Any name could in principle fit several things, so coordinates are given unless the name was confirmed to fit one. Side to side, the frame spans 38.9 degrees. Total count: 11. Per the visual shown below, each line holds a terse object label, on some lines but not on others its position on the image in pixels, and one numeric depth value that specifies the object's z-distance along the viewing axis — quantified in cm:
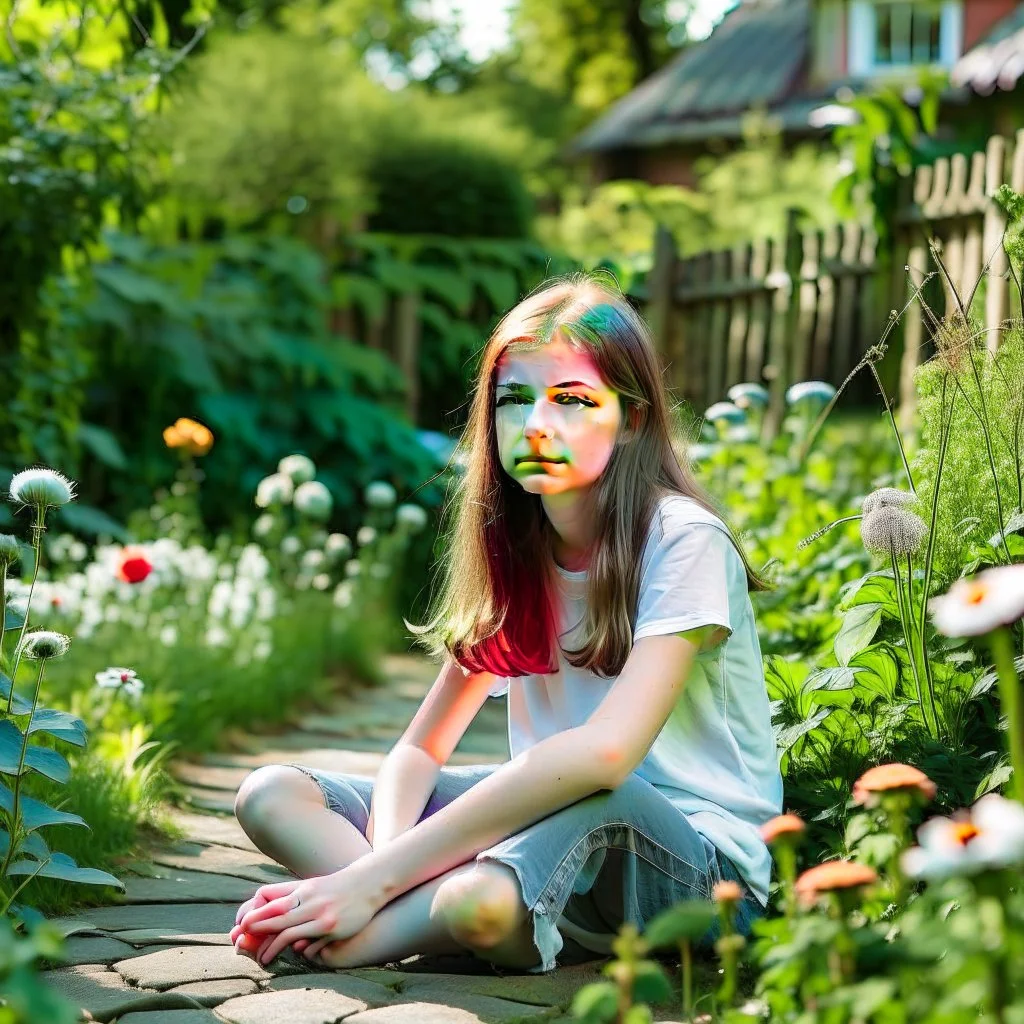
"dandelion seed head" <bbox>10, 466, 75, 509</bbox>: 214
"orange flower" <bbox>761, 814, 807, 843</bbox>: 155
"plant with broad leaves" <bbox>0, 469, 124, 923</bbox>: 217
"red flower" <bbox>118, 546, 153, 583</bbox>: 379
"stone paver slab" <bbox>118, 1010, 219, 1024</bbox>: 196
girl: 212
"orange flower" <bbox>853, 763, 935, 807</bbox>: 150
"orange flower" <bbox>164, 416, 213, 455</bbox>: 482
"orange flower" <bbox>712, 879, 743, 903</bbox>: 148
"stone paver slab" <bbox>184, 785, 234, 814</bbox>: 345
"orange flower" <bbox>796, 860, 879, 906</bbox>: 141
